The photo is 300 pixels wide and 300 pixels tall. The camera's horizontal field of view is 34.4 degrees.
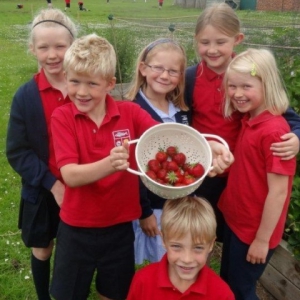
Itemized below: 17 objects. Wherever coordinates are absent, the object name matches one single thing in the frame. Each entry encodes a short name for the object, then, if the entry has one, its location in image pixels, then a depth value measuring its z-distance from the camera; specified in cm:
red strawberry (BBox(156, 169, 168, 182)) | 193
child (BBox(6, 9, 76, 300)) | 234
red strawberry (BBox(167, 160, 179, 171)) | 198
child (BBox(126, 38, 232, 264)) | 245
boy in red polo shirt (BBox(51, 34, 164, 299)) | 202
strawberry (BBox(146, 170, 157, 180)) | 192
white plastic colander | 185
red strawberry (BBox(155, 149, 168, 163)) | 202
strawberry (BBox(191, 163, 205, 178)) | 194
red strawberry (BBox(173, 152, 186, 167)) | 204
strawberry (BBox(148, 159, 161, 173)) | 197
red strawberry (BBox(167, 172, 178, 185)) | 192
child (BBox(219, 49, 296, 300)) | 212
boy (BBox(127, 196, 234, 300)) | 204
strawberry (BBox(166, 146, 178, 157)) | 206
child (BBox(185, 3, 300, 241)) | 247
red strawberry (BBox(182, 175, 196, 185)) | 190
